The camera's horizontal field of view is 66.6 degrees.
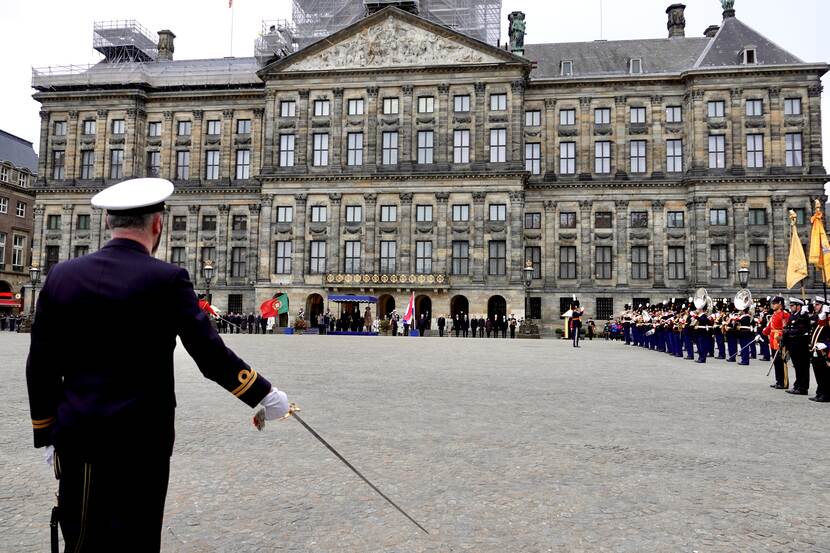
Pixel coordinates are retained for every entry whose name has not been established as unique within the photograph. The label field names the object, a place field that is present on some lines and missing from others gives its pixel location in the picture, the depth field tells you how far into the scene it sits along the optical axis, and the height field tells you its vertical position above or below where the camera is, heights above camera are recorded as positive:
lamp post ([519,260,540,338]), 43.00 -1.56
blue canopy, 45.94 +0.35
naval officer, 2.85 -0.36
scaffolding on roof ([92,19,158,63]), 60.75 +25.22
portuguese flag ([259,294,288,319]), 43.38 -0.29
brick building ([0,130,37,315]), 64.62 +8.79
